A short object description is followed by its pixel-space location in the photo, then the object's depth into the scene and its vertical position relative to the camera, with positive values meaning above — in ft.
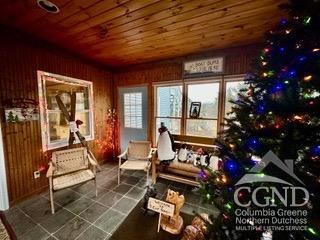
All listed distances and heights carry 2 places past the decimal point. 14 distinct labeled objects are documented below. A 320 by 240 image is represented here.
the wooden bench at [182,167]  8.86 -3.54
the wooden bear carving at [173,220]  5.49 -4.13
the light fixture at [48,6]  5.20 +3.48
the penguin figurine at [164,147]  9.18 -2.35
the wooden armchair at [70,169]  7.30 -3.34
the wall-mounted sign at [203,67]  9.26 +2.55
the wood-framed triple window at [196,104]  9.53 +0.25
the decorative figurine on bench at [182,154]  9.60 -2.90
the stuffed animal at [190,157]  9.55 -3.08
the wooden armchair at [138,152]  10.28 -3.11
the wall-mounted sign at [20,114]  7.18 -0.41
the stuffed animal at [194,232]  4.78 -3.90
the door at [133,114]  12.18 -0.56
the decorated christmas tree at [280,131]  2.96 -0.48
